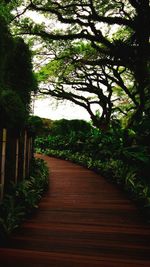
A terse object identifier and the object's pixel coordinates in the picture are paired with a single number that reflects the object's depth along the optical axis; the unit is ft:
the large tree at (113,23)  31.78
